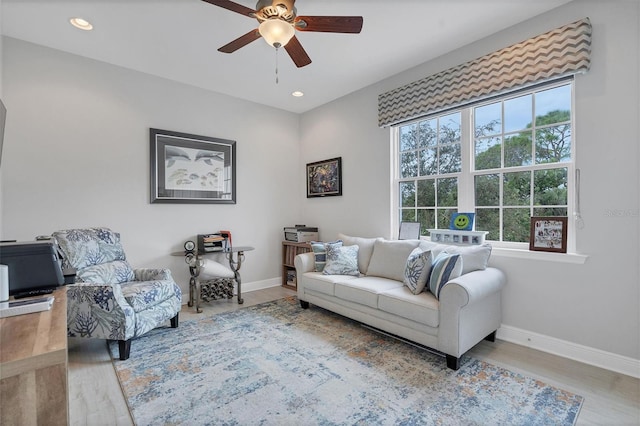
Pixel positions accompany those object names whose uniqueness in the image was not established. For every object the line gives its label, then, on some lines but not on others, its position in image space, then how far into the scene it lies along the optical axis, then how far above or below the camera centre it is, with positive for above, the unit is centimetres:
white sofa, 226 -72
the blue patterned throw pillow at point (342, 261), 342 -53
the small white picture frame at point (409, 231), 350 -20
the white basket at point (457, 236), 291 -23
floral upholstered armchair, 242 -66
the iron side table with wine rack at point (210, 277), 361 -76
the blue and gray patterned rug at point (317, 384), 177 -116
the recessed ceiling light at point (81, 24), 263 +167
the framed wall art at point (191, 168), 373 +60
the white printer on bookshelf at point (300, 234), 459 -30
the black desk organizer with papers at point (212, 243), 386 -37
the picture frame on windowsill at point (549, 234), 250 -18
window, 262 +50
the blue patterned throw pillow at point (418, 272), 262 -51
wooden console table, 82 -46
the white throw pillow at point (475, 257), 267 -39
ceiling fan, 193 +128
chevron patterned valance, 236 +127
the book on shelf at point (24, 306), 119 -37
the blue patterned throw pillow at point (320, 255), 361 -49
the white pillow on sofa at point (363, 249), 355 -42
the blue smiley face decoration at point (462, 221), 300 -8
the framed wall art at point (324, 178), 447 +55
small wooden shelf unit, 462 -71
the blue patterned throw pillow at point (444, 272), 243 -47
